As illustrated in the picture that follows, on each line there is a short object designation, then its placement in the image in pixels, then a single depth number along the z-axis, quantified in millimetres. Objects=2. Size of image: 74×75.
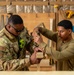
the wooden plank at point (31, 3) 4066
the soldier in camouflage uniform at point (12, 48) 2160
